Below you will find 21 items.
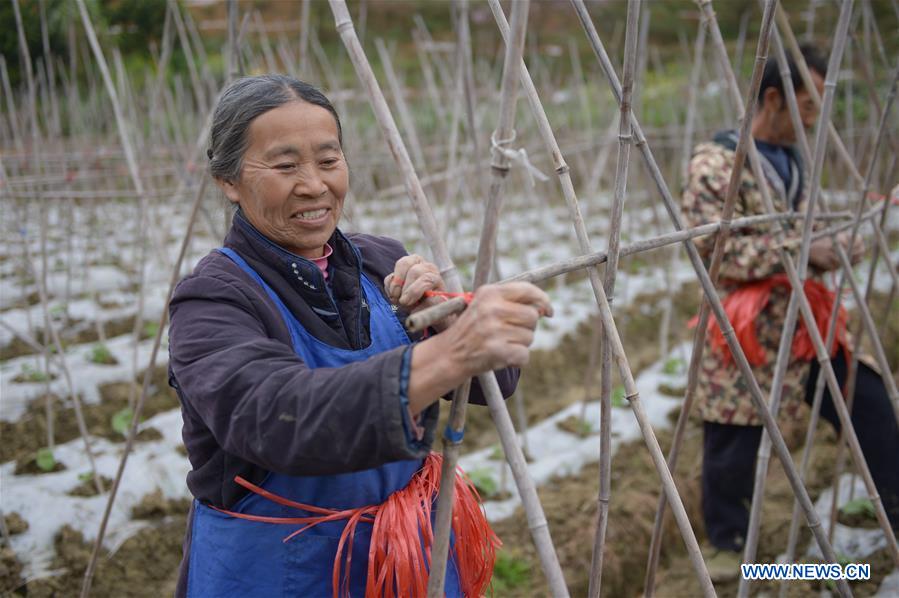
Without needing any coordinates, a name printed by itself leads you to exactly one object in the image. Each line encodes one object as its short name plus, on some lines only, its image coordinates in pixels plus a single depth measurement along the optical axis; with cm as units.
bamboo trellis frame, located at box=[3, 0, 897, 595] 89
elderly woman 99
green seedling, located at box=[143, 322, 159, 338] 478
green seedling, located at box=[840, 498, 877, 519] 265
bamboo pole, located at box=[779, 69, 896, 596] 184
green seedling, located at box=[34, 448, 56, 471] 316
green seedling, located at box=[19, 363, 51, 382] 385
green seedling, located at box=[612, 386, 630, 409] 396
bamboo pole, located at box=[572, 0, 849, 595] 131
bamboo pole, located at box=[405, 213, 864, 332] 82
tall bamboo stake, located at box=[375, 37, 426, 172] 446
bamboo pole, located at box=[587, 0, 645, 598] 113
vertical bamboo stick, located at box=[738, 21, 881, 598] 160
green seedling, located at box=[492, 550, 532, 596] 257
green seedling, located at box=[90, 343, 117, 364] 424
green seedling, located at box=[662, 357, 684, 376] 429
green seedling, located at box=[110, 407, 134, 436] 349
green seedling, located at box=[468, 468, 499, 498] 315
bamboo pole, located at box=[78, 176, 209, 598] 177
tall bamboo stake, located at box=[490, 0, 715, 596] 117
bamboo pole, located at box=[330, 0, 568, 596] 89
